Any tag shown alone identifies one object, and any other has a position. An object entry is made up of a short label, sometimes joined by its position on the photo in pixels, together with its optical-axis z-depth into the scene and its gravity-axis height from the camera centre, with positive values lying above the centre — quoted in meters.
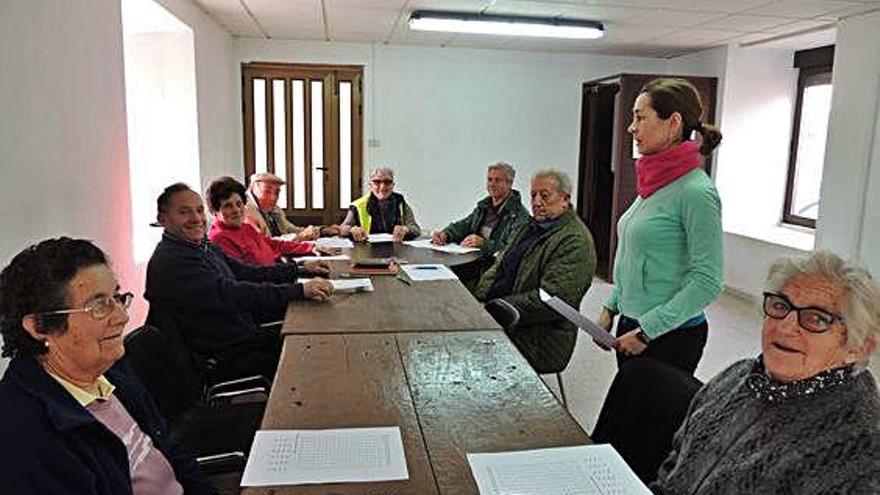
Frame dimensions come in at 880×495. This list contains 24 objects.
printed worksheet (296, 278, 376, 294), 2.84 -0.63
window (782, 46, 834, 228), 5.95 +0.12
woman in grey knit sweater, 1.14 -0.47
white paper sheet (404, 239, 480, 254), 4.06 -0.65
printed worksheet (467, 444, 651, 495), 1.25 -0.64
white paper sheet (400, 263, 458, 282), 3.19 -0.64
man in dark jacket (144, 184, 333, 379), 2.45 -0.60
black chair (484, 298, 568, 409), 2.78 -0.72
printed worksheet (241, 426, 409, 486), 1.27 -0.63
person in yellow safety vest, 4.84 -0.51
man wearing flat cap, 4.40 -0.46
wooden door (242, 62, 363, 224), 6.95 +0.07
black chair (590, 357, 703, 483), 1.60 -0.66
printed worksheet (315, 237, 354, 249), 4.23 -0.66
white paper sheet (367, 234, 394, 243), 4.50 -0.66
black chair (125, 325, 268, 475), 1.91 -0.89
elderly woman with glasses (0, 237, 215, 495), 1.10 -0.46
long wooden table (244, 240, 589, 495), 1.39 -0.64
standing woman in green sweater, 1.98 -0.27
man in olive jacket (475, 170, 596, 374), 2.86 -0.55
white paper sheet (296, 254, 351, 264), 3.73 -0.66
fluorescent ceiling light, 5.29 +0.97
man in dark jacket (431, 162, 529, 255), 4.13 -0.48
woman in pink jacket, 3.27 -0.46
